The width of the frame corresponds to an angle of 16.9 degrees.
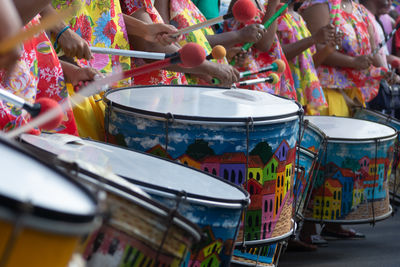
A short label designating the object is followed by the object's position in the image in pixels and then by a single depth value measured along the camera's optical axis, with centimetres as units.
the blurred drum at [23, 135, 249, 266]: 265
